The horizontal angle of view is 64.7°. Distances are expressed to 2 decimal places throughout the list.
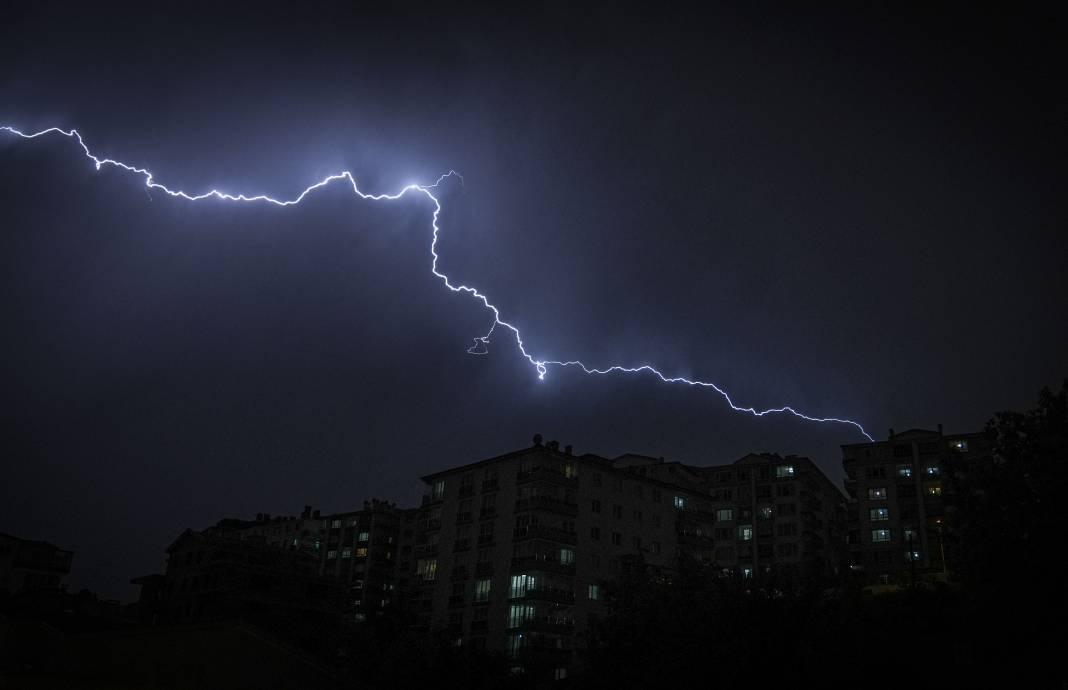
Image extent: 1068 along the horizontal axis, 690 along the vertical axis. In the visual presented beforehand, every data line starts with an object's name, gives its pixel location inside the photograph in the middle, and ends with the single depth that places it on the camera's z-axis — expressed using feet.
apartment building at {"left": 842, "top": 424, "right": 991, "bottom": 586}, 279.69
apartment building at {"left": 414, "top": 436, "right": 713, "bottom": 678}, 195.42
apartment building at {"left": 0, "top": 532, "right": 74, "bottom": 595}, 223.51
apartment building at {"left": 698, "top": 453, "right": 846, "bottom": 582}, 291.17
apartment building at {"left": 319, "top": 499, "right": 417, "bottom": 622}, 337.93
